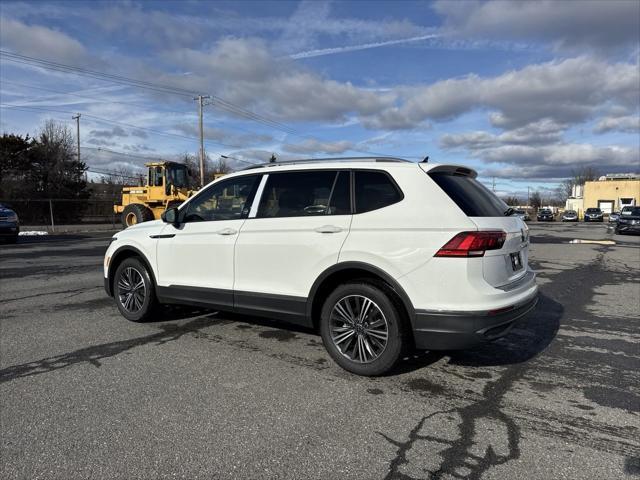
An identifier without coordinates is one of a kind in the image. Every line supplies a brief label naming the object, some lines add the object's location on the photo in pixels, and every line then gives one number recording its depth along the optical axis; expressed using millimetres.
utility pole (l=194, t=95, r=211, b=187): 40062
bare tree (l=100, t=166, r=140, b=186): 56891
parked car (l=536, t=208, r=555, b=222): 59747
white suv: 3824
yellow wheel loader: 22156
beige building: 79125
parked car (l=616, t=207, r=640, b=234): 26292
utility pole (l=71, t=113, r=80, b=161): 50828
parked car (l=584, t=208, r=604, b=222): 56531
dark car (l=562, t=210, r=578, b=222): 59656
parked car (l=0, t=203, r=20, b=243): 17219
